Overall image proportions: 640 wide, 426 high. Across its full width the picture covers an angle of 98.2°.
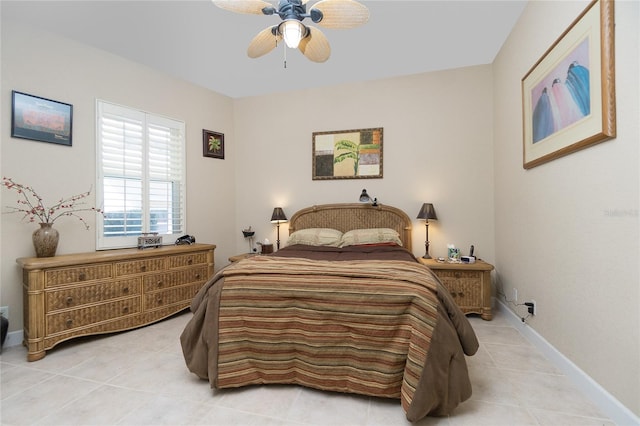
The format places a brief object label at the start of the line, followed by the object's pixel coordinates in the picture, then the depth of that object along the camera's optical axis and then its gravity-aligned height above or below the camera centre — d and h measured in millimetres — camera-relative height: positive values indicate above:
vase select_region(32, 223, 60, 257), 2393 -226
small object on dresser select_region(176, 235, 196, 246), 3441 -332
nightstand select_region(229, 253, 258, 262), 3721 -605
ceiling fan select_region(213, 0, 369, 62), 1715 +1281
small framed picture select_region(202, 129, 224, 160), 3982 +1027
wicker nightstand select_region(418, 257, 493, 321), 2924 -763
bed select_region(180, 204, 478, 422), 1470 -715
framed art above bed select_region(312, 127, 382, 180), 3797 +829
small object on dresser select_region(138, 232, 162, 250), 3039 -296
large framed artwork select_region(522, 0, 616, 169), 1487 +797
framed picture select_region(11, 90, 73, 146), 2406 +872
